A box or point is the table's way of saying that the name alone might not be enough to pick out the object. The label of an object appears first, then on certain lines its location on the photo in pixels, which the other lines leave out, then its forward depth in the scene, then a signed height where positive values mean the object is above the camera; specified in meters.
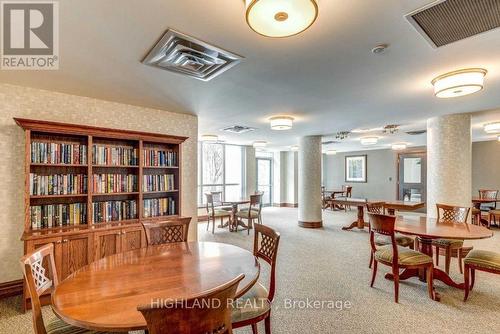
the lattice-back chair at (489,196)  6.94 -0.77
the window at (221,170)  8.08 -0.05
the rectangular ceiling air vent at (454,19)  1.50 +0.95
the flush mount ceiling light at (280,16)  1.29 +0.81
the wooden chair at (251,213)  6.16 -1.08
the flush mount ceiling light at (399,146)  8.24 +0.71
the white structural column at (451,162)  4.21 +0.10
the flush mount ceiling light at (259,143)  7.69 +0.78
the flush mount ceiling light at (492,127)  4.88 +0.79
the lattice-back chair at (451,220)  3.32 -0.78
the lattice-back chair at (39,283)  1.38 -0.71
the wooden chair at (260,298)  1.70 -0.94
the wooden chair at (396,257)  2.72 -0.97
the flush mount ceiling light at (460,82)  2.43 +0.83
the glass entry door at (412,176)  8.96 -0.29
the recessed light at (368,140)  6.75 +0.75
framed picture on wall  10.61 +0.01
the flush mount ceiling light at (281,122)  4.30 +0.77
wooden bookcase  2.69 -0.32
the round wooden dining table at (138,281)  1.20 -0.68
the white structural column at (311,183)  6.54 -0.37
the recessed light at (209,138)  6.18 +0.74
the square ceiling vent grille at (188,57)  1.95 +0.95
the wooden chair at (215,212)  6.29 -1.09
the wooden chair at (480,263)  2.60 -0.98
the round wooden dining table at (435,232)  2.72 -0.71
